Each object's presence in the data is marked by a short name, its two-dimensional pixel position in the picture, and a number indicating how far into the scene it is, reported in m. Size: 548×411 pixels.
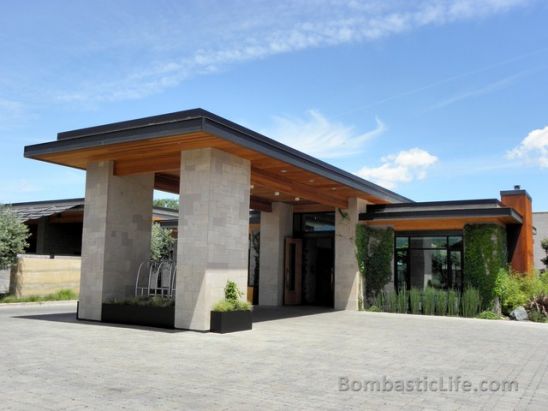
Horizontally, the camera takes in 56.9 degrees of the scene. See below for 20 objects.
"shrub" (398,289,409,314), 16.67
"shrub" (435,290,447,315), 16.19
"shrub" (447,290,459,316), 16.12
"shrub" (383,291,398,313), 16.91
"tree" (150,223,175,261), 20.97
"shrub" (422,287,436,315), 16.34
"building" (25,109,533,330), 10.52
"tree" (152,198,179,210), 61.22
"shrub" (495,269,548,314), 15.71
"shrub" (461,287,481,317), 15.74
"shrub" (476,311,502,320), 15.52
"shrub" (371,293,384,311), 17.31
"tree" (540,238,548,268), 29.49
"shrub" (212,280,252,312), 10.68
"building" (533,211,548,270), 33.56
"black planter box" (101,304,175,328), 10.94
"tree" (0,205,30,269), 16.34
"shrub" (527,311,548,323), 14.91
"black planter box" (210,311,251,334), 10.34
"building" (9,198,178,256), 23.73
